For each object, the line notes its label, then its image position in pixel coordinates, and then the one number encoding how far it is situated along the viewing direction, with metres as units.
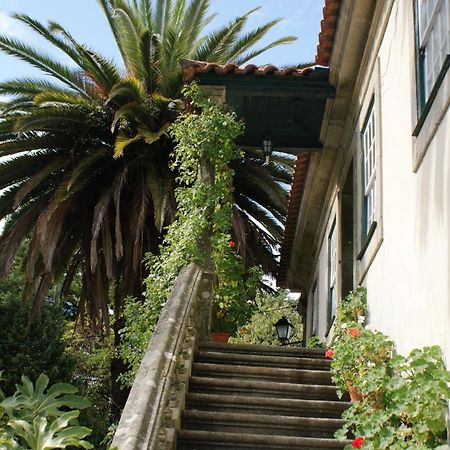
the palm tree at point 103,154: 13.80
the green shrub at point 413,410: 4.93
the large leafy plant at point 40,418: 4.54
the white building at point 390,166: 5.56
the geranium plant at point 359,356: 6.76
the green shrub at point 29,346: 17.09
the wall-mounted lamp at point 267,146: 12.09
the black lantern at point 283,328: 15.41
